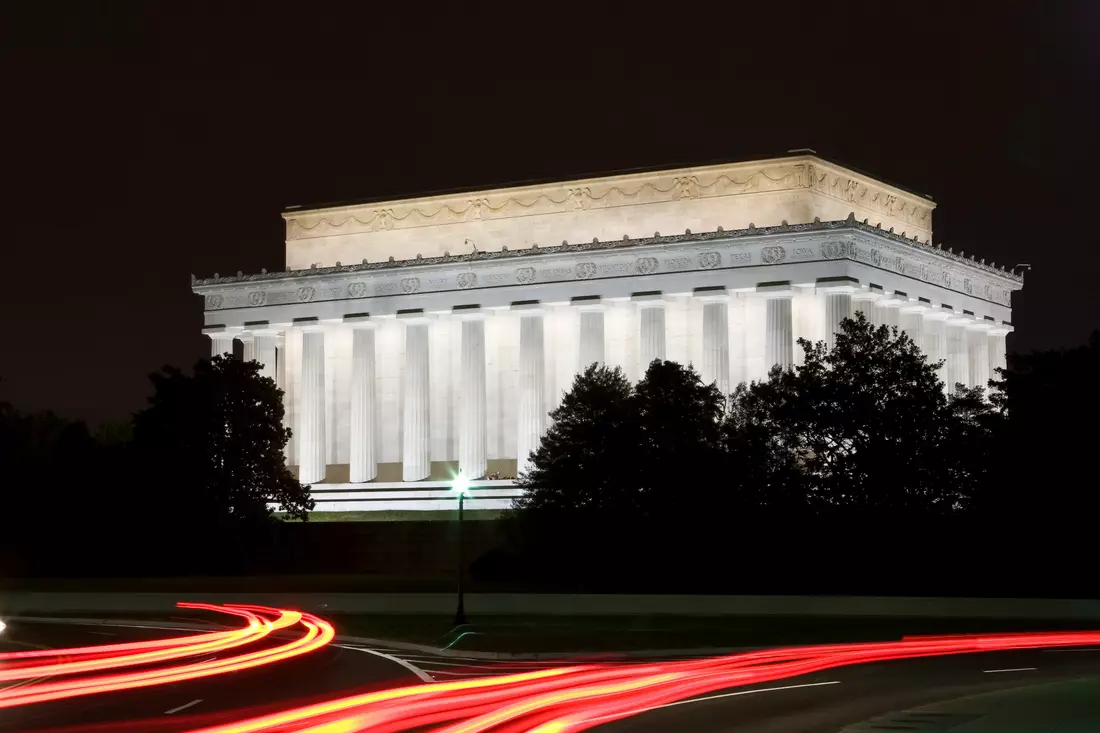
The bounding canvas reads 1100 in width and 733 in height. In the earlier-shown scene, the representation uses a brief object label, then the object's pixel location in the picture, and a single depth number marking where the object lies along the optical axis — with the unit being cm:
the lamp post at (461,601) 6084
